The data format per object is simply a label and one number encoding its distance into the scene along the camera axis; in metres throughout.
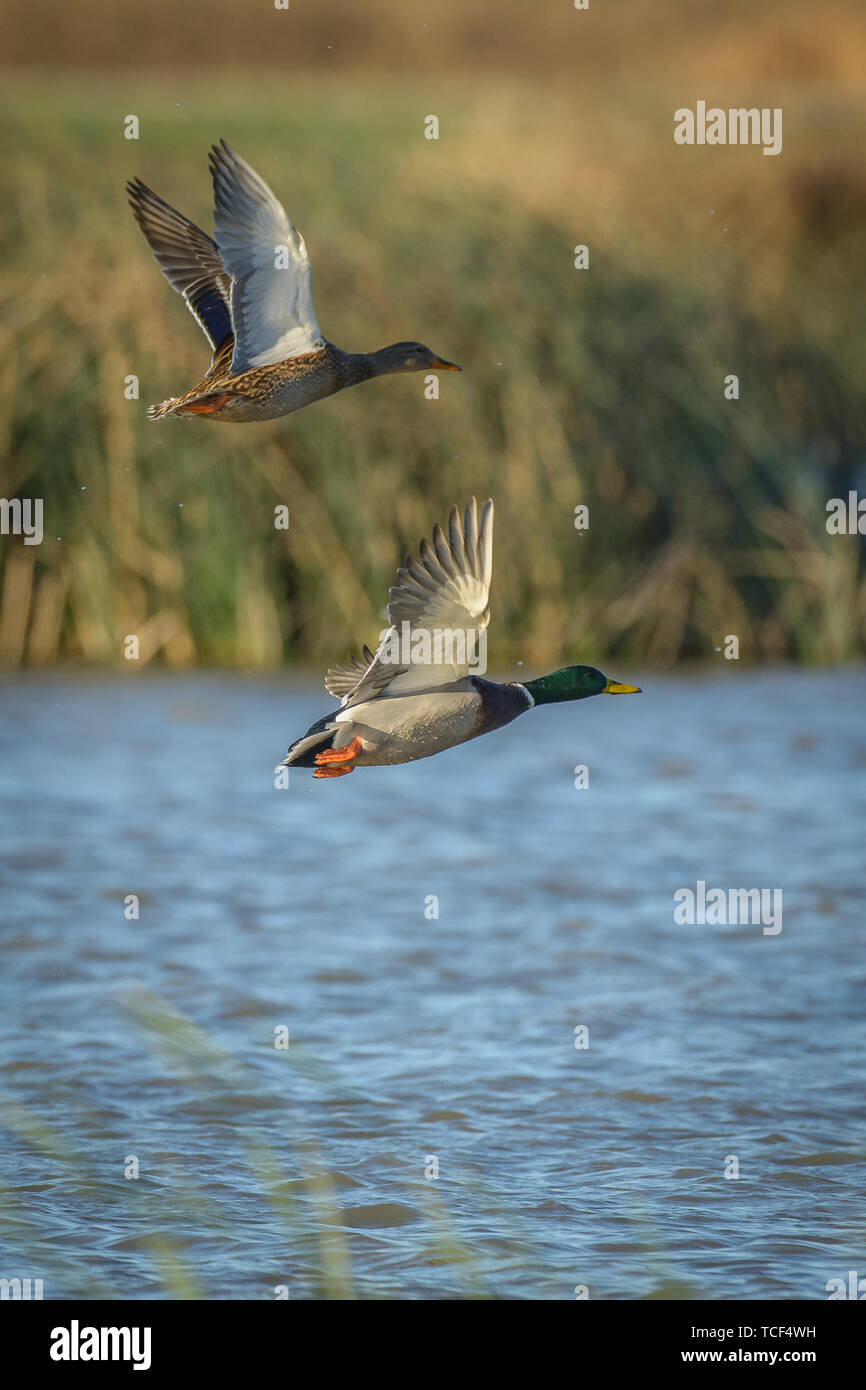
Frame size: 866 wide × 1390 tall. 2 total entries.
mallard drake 6.91
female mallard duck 7.12
